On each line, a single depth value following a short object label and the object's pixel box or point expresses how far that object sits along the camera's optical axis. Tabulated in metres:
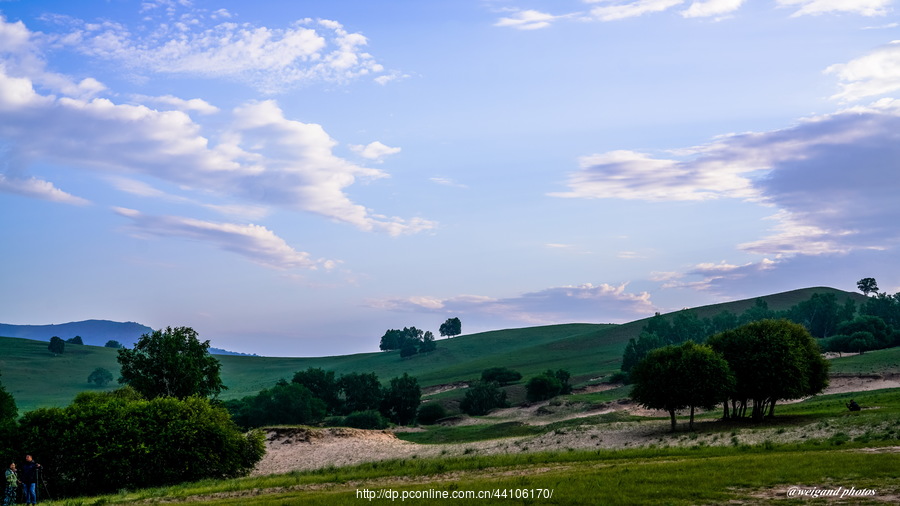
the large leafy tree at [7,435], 41.56
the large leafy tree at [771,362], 53.94
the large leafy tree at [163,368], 71.19
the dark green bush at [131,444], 41.75
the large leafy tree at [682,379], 52.22
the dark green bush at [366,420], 91.75
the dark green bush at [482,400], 107.44
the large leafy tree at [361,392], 110.94
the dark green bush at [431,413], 102.31
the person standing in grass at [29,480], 33.91
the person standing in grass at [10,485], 34.84
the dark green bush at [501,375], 139.50
